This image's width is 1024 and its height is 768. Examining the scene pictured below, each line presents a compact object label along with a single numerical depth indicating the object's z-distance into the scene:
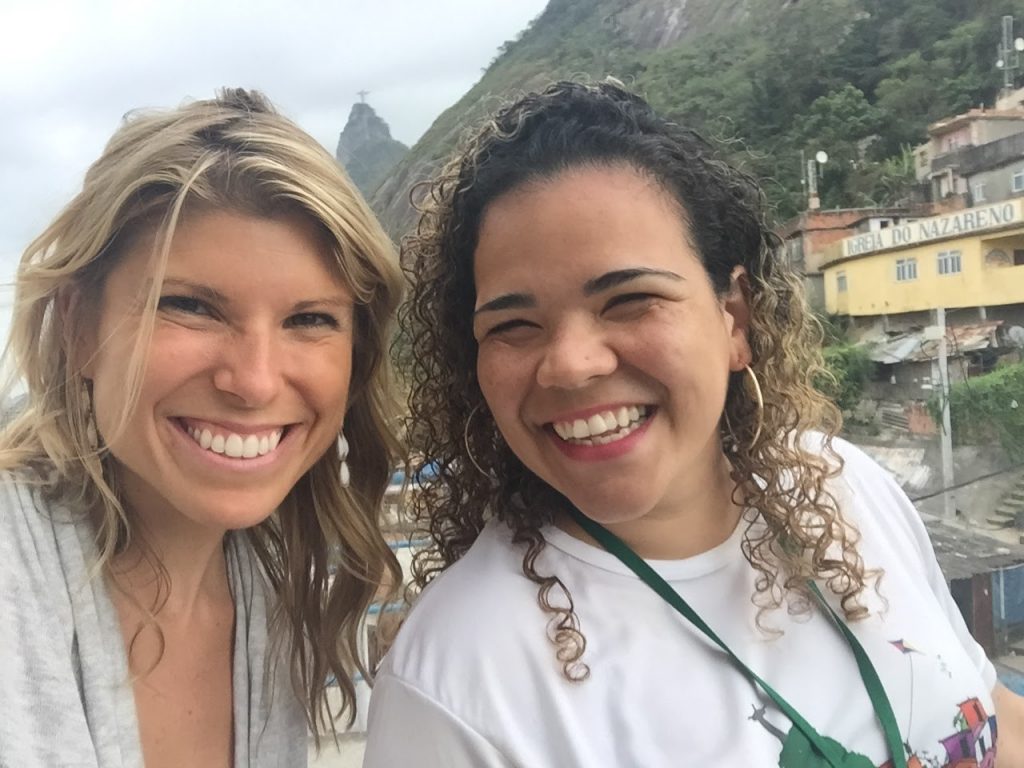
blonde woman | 0.92
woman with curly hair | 0.84
